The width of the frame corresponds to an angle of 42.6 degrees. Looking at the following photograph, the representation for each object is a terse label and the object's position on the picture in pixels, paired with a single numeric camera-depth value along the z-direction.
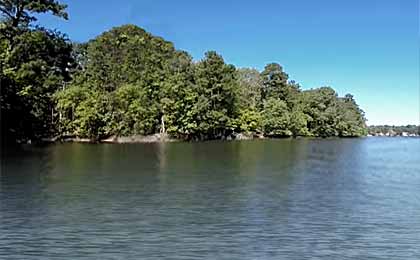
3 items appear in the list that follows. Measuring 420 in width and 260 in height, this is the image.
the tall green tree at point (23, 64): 53.00
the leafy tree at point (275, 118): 101.38
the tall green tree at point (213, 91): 83.00
